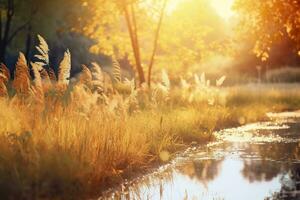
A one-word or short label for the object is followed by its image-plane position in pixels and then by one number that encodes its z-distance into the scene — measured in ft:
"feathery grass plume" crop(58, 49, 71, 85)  27.35
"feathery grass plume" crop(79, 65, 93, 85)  28.76
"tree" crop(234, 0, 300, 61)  44.37
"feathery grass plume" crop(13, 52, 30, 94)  27.14
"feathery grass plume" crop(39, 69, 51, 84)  26.56
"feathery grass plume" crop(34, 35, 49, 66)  26.43
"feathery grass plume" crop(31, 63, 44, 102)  26.07
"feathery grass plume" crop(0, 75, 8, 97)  27.31
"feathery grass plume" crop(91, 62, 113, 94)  28.33
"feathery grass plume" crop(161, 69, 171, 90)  36.47
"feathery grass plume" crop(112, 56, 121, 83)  30.96
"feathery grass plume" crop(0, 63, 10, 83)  27.94
